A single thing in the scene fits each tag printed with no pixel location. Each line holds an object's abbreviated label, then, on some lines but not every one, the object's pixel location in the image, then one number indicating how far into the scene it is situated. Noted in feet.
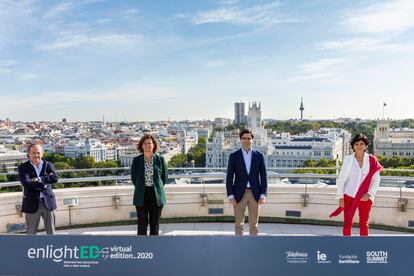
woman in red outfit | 11.03
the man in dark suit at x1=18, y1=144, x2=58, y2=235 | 11.24
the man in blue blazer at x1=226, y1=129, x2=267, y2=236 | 11.61
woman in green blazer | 11.37
